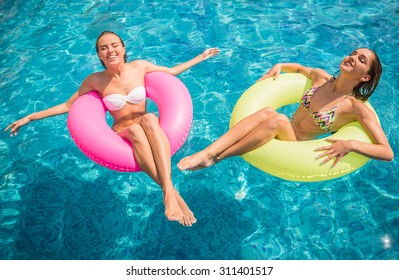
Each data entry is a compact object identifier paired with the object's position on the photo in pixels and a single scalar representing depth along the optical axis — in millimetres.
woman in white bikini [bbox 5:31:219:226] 3141
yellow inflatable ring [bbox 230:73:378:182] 3098
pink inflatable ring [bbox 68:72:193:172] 3264
